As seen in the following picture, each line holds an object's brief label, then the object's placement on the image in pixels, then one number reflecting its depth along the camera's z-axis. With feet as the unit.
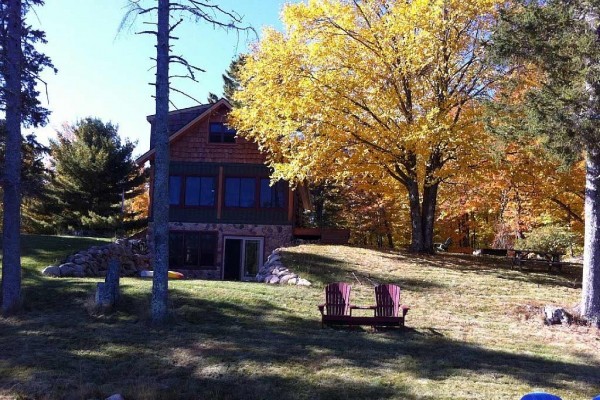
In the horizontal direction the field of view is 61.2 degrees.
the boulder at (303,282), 46.62
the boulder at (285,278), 48.55
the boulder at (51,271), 46.33
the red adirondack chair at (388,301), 34.35
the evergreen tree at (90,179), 98.22
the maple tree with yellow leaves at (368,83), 55.01
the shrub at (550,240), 68.28
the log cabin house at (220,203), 73.41
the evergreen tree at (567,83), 33.68
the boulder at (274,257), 56.54
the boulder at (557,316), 37.14
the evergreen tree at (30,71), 35.60
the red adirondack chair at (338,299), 34.50
